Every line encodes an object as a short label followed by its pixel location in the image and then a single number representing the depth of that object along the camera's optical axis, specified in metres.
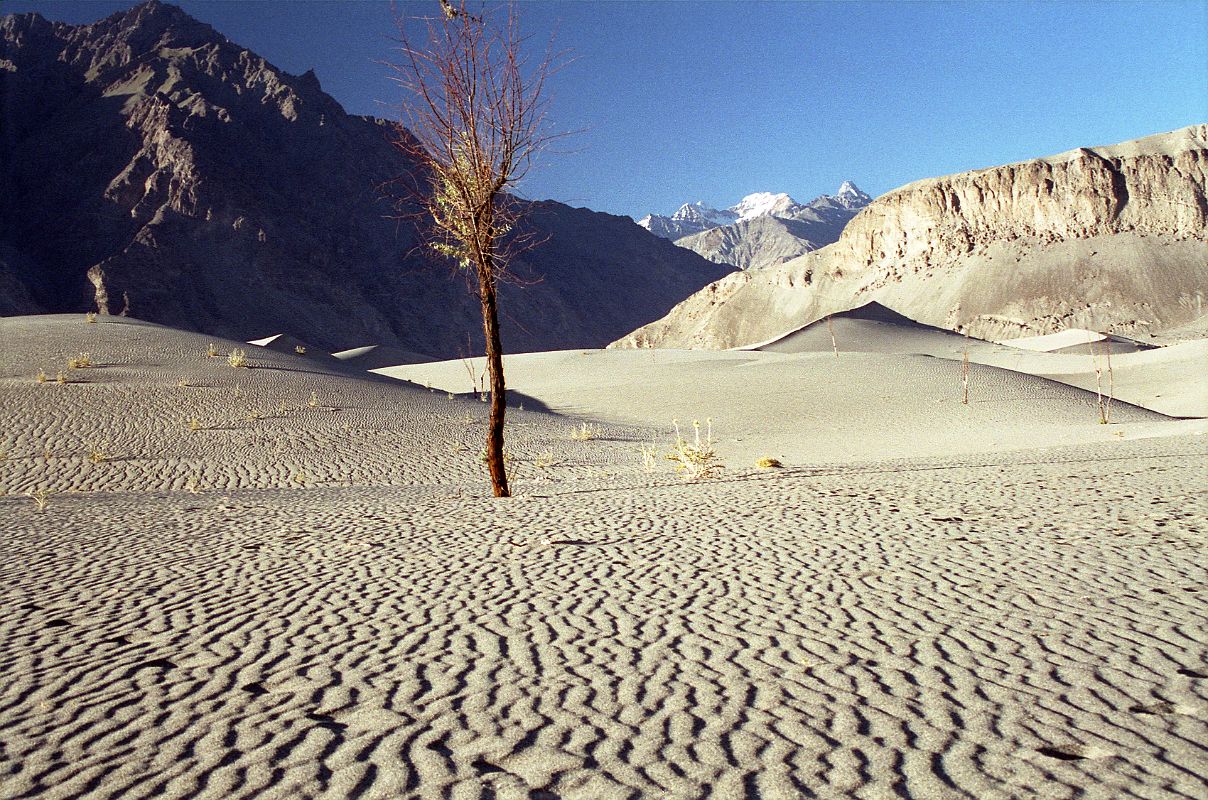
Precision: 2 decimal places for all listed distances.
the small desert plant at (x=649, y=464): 14.70
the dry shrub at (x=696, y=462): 13.07
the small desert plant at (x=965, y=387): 26.26
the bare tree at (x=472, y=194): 10.36
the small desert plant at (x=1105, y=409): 22.70
